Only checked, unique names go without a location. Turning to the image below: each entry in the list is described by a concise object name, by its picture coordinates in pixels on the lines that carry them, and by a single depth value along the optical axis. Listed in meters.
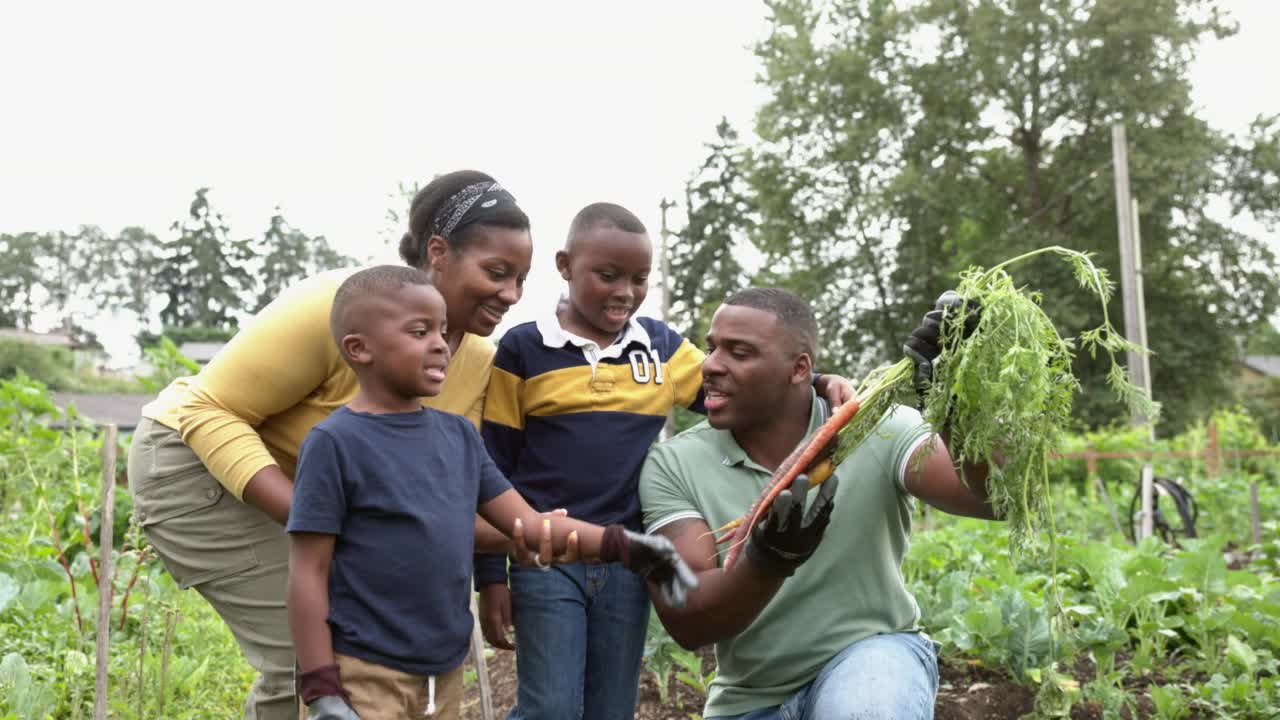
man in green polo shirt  2.46
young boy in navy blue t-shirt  2.11
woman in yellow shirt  2.46
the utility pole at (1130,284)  13.77
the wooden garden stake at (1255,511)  6.85
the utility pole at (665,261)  22.92
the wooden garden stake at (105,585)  3.09
